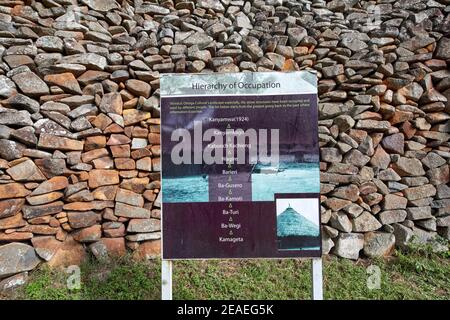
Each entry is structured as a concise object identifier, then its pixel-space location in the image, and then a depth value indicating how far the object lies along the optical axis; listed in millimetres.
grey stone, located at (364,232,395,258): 3221
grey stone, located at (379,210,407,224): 3289
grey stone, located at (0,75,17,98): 2979
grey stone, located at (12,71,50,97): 3043
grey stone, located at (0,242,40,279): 2725
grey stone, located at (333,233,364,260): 3195
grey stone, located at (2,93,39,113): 2959
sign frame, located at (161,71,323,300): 2203
